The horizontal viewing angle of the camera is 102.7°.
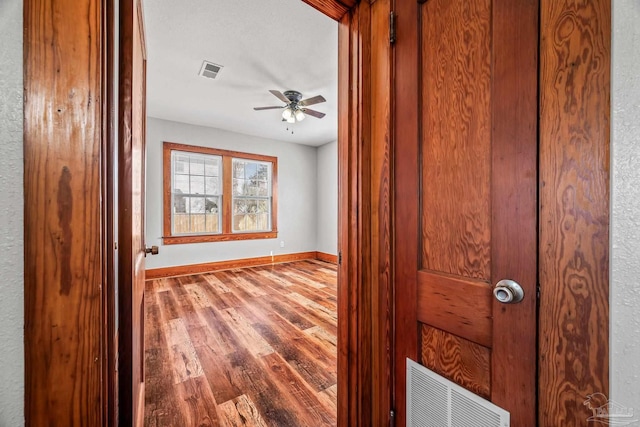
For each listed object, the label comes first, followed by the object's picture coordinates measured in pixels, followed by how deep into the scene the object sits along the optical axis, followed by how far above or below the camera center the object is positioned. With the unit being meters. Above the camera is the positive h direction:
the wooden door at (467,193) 0.75 +0.06
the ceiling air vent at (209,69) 2.66 +1.52
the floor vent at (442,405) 0.82 -0.69
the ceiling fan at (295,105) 3.07 +1.35
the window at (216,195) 4.52 +0.30
